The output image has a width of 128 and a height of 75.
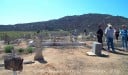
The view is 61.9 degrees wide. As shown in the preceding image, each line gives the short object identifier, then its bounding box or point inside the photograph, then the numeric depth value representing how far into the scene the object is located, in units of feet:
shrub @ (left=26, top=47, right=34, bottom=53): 21.60
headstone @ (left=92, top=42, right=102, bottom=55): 19.86
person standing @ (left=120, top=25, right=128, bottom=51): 23.13
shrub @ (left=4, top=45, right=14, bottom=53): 23.09
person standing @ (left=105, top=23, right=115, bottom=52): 21.77
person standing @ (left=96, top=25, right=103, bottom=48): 22.94
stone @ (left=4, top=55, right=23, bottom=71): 9.93
